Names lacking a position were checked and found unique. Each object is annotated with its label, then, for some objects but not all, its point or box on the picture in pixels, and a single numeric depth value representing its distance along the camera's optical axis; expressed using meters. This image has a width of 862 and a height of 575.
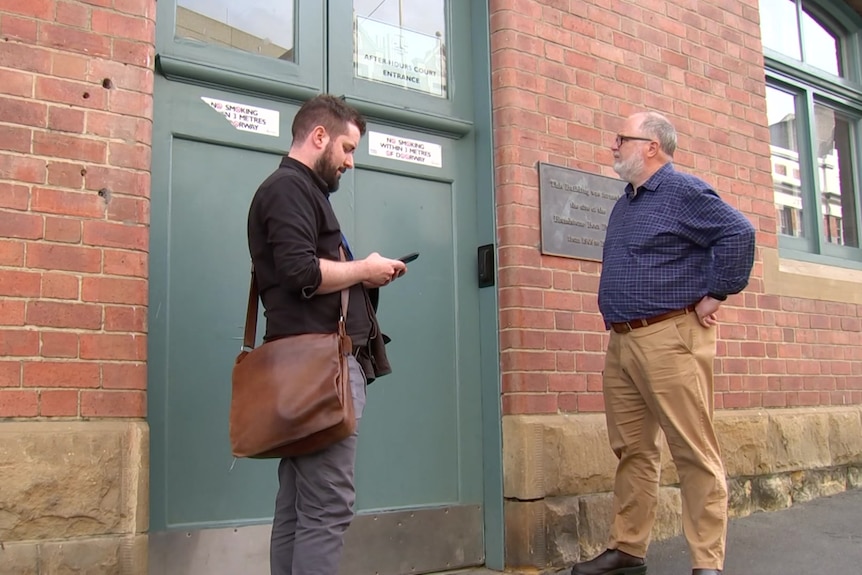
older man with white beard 3.46
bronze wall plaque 4.42
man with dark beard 2.55
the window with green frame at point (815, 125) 6.48
